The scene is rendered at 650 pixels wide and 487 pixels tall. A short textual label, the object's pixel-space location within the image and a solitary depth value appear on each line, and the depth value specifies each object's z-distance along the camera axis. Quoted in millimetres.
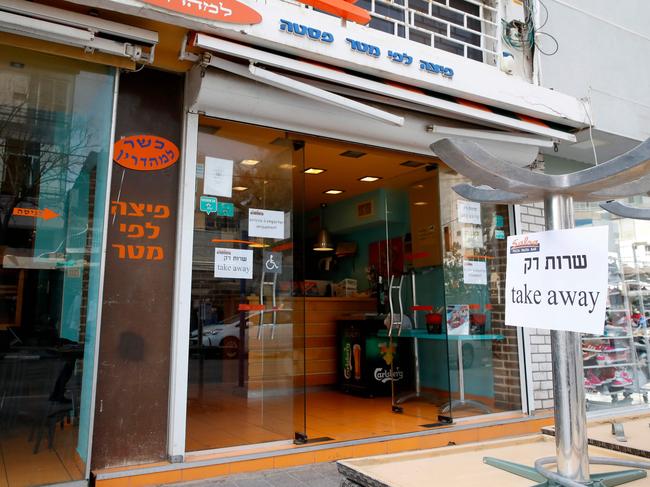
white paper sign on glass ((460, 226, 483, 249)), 5284
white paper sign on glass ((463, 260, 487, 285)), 5250
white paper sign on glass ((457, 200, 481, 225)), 5289
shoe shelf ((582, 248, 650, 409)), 5668
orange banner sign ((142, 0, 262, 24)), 3076
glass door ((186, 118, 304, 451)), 3742
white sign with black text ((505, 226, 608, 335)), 1063
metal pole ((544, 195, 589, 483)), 1124
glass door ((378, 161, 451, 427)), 5449
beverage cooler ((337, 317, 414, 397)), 6199
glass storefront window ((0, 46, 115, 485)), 3033
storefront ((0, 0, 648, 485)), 3162
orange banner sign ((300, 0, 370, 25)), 3744
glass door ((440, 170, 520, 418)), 5223
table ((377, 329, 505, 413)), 5047
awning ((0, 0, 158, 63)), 2857
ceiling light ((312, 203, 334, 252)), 8984
